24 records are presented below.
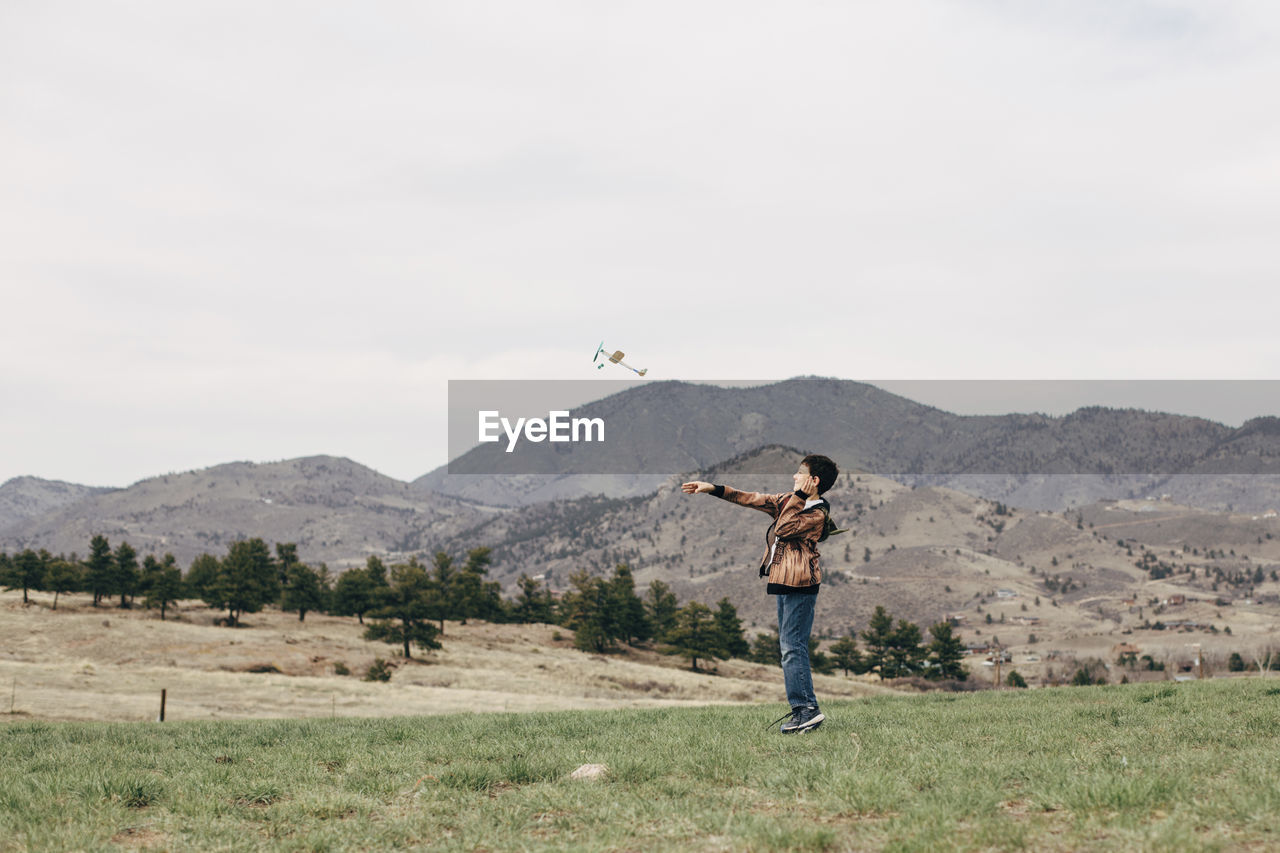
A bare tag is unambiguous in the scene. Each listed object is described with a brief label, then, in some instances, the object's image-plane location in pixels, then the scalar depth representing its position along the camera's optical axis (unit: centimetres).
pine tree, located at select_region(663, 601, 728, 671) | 10094
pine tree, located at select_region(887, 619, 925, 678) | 10188
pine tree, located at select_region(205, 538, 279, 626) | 9762
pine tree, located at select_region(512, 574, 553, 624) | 12475
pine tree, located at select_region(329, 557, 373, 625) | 10806
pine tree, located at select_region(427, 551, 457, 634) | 9888
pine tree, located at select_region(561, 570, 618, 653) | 10650
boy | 1015
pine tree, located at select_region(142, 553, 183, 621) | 9825
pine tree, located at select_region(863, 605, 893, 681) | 10231
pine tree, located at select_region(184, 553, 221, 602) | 10644
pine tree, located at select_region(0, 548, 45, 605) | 10025
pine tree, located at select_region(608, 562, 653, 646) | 10956
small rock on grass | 776
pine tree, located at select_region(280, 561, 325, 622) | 10962
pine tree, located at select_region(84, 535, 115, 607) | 10100
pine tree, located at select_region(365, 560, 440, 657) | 8838
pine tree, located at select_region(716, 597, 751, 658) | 10650
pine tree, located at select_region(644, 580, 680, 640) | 11519
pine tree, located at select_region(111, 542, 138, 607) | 10156
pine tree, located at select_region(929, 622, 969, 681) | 9925
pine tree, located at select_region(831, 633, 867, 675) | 10700
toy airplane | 1428
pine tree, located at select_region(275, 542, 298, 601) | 11288
